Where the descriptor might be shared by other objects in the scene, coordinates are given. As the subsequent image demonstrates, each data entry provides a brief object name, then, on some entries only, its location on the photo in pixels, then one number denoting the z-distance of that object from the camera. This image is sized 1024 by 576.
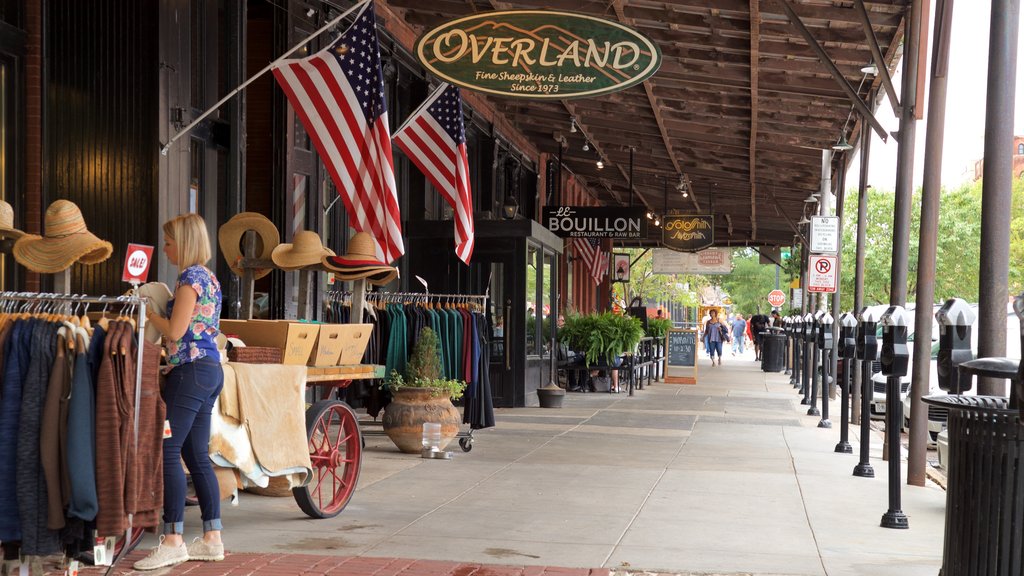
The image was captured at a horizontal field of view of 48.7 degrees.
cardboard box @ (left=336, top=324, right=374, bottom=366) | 7.94
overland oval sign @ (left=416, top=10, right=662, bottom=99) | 9.51
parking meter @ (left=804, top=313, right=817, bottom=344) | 15.10
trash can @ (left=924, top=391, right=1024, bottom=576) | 4.58
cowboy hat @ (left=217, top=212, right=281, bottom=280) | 8.48
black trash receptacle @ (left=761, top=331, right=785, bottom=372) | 32.25
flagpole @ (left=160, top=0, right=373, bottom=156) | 9.11
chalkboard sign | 24.58
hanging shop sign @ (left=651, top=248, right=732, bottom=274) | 44.12
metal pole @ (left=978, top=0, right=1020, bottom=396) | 6.67
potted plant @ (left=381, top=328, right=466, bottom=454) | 10.49
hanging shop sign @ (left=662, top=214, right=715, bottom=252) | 27.11
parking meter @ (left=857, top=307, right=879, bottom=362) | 8.89
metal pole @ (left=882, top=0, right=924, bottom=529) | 10.55
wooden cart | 7.16
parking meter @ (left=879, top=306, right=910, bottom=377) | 7.56
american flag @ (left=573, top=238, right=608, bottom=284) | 29.08
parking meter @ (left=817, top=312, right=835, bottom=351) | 13.34
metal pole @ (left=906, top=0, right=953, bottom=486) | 9.65
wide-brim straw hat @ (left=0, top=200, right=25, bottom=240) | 6.03
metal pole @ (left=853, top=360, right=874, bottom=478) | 9.24
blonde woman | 5.64
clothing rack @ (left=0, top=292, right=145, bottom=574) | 4.71
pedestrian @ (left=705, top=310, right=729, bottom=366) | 36.91
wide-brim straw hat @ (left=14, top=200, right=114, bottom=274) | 5.75
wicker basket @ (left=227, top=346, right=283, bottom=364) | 6.98
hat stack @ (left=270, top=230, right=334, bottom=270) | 8.41
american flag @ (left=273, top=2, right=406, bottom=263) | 9.77
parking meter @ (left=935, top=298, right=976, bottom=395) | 5.61
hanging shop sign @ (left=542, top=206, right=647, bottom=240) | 21.11
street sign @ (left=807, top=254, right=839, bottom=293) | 20.11
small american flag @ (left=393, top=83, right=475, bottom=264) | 12.95
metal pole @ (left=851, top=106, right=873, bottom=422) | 15.58
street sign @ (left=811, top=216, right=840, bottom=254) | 19.52
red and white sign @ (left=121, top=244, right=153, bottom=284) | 4.87
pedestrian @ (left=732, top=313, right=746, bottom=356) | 49.91
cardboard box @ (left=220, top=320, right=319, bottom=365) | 7.31
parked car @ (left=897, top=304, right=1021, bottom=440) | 12.58
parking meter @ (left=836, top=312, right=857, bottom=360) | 10.69
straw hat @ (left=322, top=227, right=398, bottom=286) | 8.66
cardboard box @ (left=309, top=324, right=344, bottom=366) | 7.66
